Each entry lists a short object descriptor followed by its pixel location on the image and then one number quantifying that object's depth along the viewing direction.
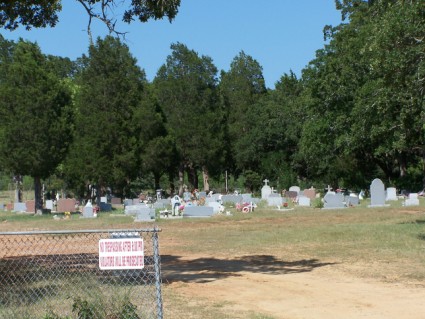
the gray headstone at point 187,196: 50.14
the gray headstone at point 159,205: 42.28
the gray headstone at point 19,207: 50.38
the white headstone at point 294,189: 54.10
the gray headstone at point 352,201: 40.69
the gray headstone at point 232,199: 45.07
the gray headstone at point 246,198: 43.86
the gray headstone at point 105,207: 46.31
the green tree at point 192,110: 68.38
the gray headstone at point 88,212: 38.35
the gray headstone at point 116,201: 55.47
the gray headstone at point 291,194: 51.20
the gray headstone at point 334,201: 38.75
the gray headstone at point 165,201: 44.41
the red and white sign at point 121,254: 7.64
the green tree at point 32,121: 43.75
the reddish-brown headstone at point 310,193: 51.06
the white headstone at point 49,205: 48.96
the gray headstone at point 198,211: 34.75
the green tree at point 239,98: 72.19
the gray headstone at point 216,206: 37.08
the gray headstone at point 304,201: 42.28
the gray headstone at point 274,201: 41.69
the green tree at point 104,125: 55.00
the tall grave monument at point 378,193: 38.31
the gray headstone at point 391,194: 45.25
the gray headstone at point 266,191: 50.44
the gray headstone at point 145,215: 33.09
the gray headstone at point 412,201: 37.94
